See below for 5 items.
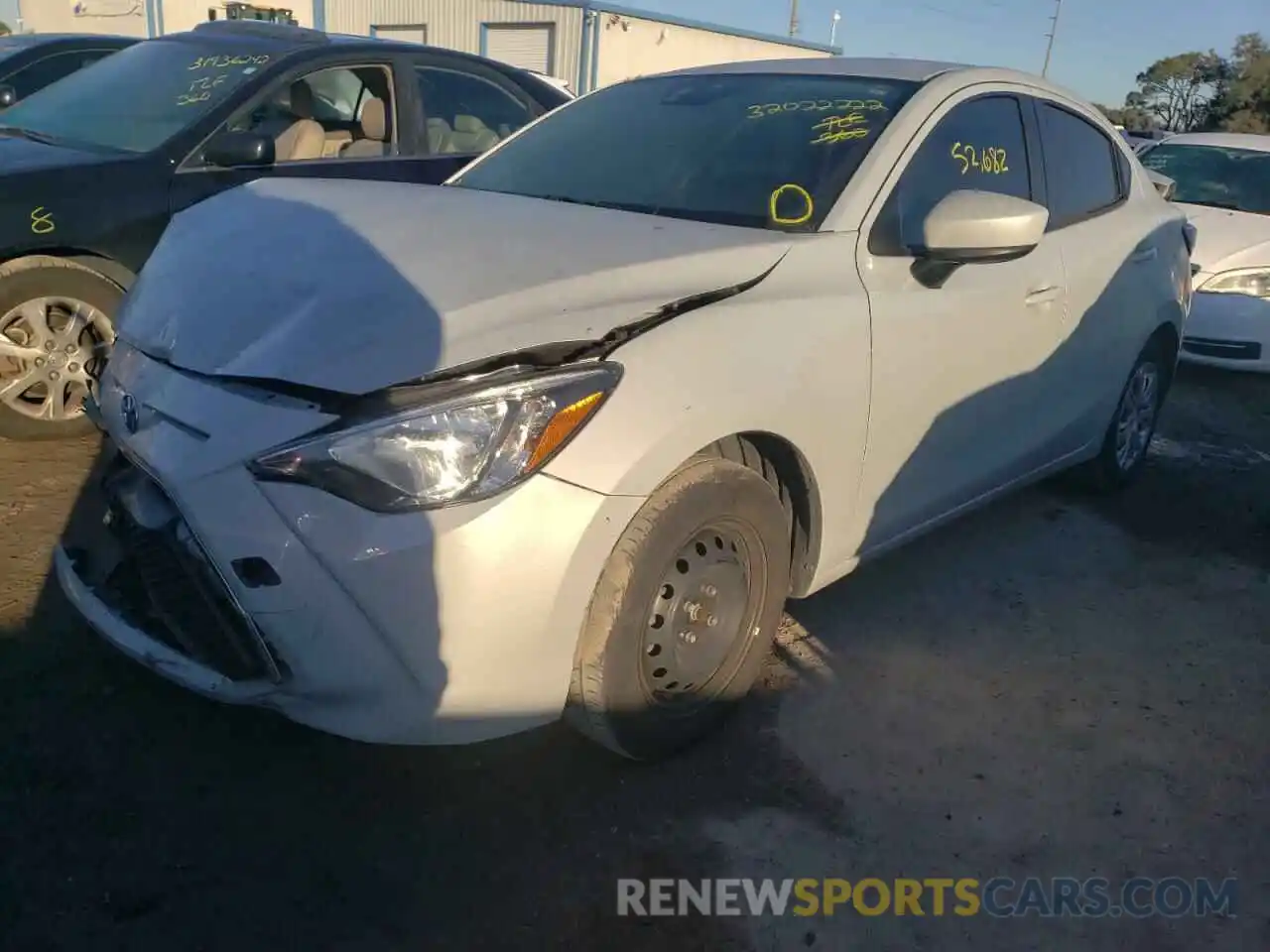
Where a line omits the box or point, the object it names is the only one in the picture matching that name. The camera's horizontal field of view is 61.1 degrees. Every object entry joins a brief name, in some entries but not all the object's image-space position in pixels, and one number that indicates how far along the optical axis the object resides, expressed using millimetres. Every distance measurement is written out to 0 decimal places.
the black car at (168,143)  4066
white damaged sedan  2055
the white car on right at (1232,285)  7004
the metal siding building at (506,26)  27656
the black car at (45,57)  7301
